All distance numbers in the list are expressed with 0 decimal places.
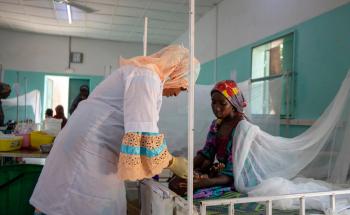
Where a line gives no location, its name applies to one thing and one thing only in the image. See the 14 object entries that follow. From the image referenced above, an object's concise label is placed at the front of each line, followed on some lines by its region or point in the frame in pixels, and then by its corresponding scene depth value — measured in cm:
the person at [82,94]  405
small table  247
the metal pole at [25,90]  666
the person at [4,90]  333
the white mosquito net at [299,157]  172
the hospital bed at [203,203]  117
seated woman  181
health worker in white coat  145
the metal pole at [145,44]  192
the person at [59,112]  547
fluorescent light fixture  580
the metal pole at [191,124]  113
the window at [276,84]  321
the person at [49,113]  667
